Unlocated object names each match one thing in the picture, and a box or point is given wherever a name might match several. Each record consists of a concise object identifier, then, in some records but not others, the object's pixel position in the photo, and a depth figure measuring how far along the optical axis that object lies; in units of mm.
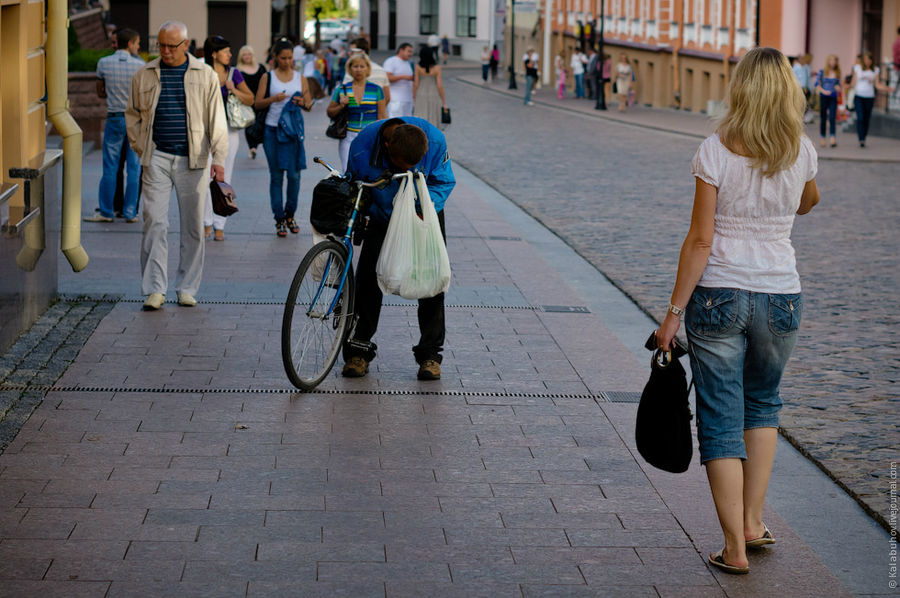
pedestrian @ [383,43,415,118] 17812
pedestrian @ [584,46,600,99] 47306
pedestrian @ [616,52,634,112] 40781
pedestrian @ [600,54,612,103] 41812
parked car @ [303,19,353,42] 106225
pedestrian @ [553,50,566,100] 48722
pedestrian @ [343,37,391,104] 13002
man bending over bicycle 7309
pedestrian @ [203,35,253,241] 13711
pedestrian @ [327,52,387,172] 12836
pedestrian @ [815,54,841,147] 27016
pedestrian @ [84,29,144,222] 13742
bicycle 7180
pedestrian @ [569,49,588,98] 49875
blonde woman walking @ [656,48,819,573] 4723
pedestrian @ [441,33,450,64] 90256
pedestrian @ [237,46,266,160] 14430
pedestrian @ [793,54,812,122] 34188
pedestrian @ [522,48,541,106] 45281
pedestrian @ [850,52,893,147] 26906
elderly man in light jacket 9484
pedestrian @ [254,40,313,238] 13250
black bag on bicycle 7414
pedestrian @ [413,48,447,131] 20000
